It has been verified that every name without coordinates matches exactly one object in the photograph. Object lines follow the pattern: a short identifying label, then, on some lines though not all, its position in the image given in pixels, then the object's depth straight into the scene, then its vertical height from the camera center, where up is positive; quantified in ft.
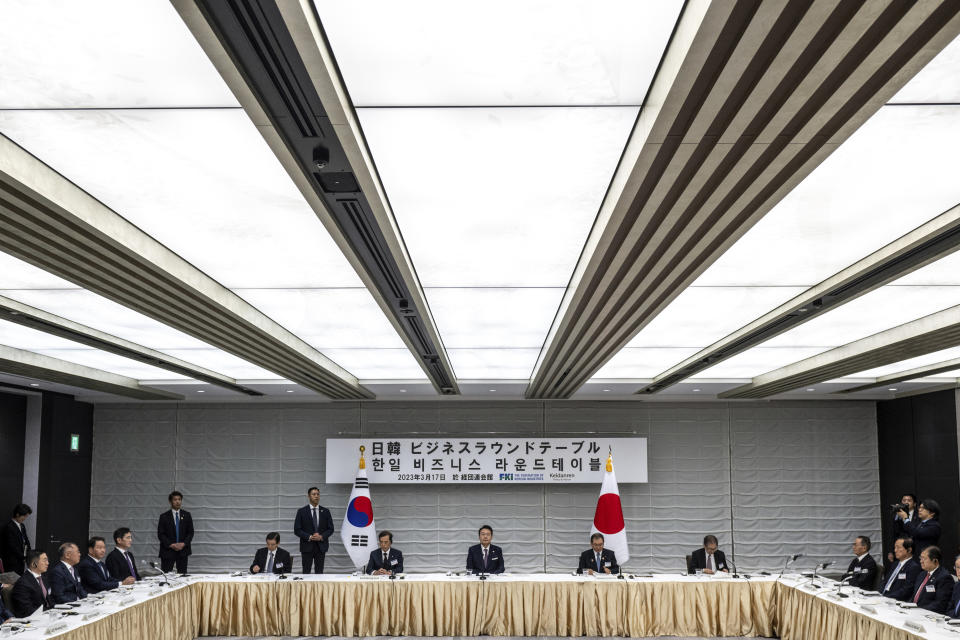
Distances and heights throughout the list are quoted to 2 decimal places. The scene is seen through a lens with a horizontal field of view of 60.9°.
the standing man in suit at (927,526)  28.19 -3.61
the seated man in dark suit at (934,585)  22.02 -4.41
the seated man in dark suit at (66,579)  23.12 -4.43
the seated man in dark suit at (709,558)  29.68 -4.99
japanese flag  31.24 -3.88
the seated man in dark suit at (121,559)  27.99 -4.67
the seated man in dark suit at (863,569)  27.04 -4.83
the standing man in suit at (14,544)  30.96 -4.56
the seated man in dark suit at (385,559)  29.60 -4.92
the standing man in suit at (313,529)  35.22 -4.58
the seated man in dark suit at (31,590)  22.04 -4.48
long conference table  27.07 -6.06
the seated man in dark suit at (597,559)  29.91 -4.97
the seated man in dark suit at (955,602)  20.75 -4.64
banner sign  38.04 -1.67
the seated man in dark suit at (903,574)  23.72 -4.42
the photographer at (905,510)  31.53 -3.38
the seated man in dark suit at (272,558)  30.27 -5.01
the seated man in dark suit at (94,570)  25.27 -4.52
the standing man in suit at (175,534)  35.06 -4.73
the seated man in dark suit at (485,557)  29.71 -4.89
